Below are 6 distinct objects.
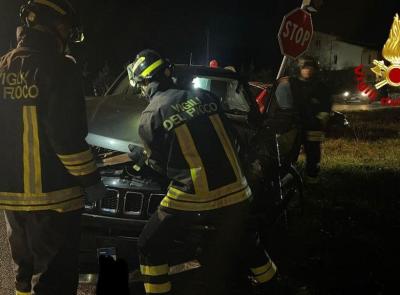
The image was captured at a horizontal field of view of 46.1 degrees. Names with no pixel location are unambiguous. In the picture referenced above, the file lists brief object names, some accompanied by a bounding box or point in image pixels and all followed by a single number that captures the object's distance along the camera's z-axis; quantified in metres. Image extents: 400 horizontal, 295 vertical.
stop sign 6.66
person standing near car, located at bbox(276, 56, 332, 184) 6.24
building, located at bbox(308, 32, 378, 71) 57.88
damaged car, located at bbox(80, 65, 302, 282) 3.45
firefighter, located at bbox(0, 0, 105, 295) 2.54
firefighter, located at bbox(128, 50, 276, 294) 2.86
